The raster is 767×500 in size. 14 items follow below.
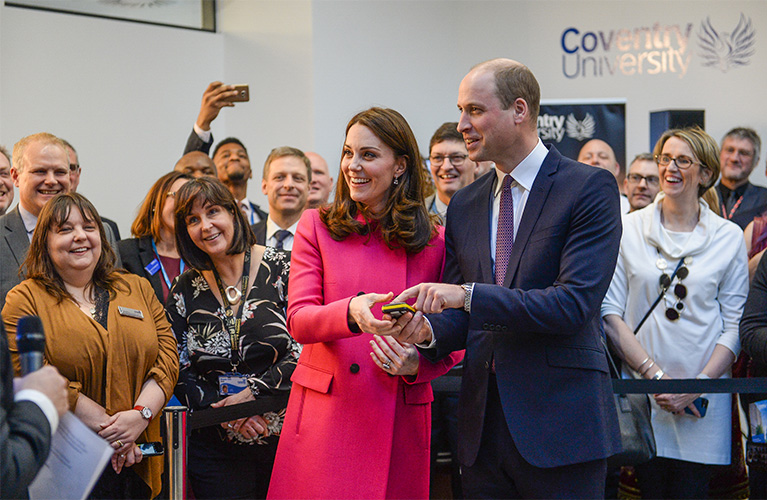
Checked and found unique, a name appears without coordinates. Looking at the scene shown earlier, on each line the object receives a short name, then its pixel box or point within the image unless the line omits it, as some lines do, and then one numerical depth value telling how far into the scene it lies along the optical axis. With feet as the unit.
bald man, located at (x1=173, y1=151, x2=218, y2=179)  18.13
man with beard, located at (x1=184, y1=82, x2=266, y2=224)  18.71
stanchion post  10.04
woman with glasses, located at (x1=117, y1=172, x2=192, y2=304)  14.47
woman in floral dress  11.28
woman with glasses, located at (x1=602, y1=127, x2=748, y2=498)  12.66
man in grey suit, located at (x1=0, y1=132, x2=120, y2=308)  12.99
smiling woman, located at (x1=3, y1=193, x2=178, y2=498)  10.52
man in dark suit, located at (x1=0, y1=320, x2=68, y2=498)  5.57
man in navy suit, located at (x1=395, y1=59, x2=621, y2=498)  8.04
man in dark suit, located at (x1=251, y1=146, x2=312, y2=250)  17.06
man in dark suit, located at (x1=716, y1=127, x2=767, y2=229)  21.26
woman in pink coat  8.84
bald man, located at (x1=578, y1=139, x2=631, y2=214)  21.59
